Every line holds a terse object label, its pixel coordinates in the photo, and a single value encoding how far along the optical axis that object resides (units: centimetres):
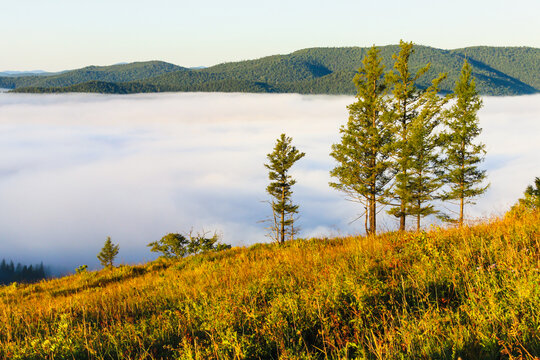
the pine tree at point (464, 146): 3559
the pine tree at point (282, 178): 4666
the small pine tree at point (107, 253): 7491
